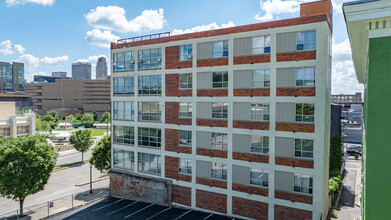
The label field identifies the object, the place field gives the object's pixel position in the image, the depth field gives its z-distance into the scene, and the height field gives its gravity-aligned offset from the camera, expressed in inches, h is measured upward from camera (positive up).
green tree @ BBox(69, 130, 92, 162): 2026.3 -260.7
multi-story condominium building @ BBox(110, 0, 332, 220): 829.8 -42.5
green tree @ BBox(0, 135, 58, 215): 1008.2 -237.4
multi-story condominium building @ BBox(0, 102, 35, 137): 1887.7 -121.8
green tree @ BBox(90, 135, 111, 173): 1419.8 -267.4
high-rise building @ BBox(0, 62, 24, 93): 7647.6 +829.0
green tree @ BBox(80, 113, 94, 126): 4539.9 -244.6
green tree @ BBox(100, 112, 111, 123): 4838.6 -237.5
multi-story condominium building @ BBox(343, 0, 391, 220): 300.2 -5.8
